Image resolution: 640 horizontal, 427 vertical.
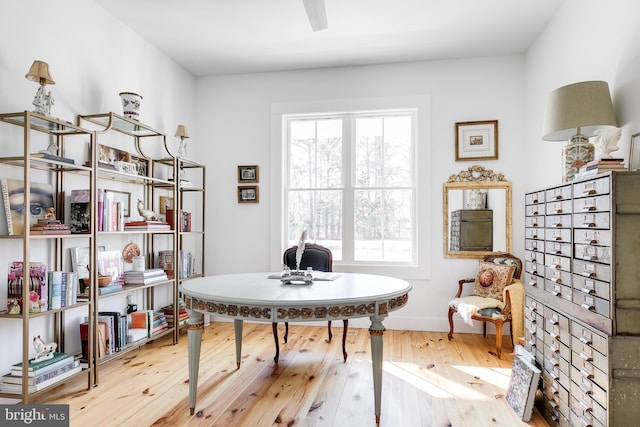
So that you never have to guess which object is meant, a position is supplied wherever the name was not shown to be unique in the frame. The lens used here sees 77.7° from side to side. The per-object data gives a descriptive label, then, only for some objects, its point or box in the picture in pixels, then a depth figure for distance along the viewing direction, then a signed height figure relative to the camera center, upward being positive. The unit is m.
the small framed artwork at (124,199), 3.55 +0.14
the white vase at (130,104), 3.47 +0.97
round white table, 2.17 -0.51
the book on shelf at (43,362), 2.46 -0.95
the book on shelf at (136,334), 3.36 -1.03
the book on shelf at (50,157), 2.52 +0.38
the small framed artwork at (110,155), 3.20 +0.52
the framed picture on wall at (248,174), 4.80 +0.48
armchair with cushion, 3.58 -0.82
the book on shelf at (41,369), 2.44 -0.97
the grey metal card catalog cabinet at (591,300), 1.74 -0.44
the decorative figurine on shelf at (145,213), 3.60 +0.01
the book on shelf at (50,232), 2.53 -0.11
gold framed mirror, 4.26 -0.01
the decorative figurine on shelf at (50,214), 2.72 +0.01
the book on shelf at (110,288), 3.08 -0.59
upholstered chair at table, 3.72 -0.42
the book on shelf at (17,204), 2.50 +0.08
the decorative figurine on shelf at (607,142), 2.16 +0.39
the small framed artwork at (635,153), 2.29 +0.34
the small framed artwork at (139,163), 3.69 +0.49
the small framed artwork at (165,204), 4.20 +0.11
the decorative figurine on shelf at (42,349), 2.57 -0.89
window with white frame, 4.57 +0.33
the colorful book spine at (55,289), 2.59 -0.49
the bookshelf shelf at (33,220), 2.40 -0.06
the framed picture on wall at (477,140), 4.29 +0.78
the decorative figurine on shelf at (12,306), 2.43 -0.56
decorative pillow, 3.88 -0.67
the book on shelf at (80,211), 2.91 +0.03
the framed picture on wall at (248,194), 4.80 +0.24
